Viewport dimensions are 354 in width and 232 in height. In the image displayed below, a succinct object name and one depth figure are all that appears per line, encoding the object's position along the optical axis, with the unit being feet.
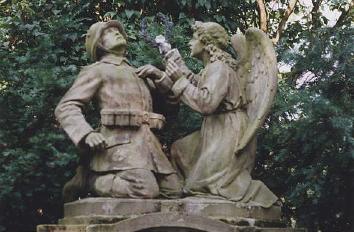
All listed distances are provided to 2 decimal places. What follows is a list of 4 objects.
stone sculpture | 30.26
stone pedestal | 29.17
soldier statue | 30.90
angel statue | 31.96
